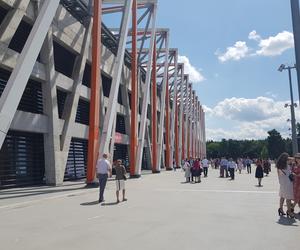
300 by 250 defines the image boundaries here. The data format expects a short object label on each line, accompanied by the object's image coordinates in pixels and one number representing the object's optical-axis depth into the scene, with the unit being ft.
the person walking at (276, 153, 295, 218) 31.42
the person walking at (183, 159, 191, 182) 79.31
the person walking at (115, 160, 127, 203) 43.88
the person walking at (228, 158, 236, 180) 86.96
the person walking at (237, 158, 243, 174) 128.71
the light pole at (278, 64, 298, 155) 83.79
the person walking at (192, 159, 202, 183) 77.97
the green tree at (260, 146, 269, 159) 375.08
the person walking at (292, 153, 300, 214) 31.78
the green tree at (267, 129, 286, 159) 368.54
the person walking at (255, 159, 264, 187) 65.57
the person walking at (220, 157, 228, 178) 95.86
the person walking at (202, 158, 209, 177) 99.71
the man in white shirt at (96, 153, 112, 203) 43.34
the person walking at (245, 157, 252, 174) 124.24
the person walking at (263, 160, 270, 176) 101.57
